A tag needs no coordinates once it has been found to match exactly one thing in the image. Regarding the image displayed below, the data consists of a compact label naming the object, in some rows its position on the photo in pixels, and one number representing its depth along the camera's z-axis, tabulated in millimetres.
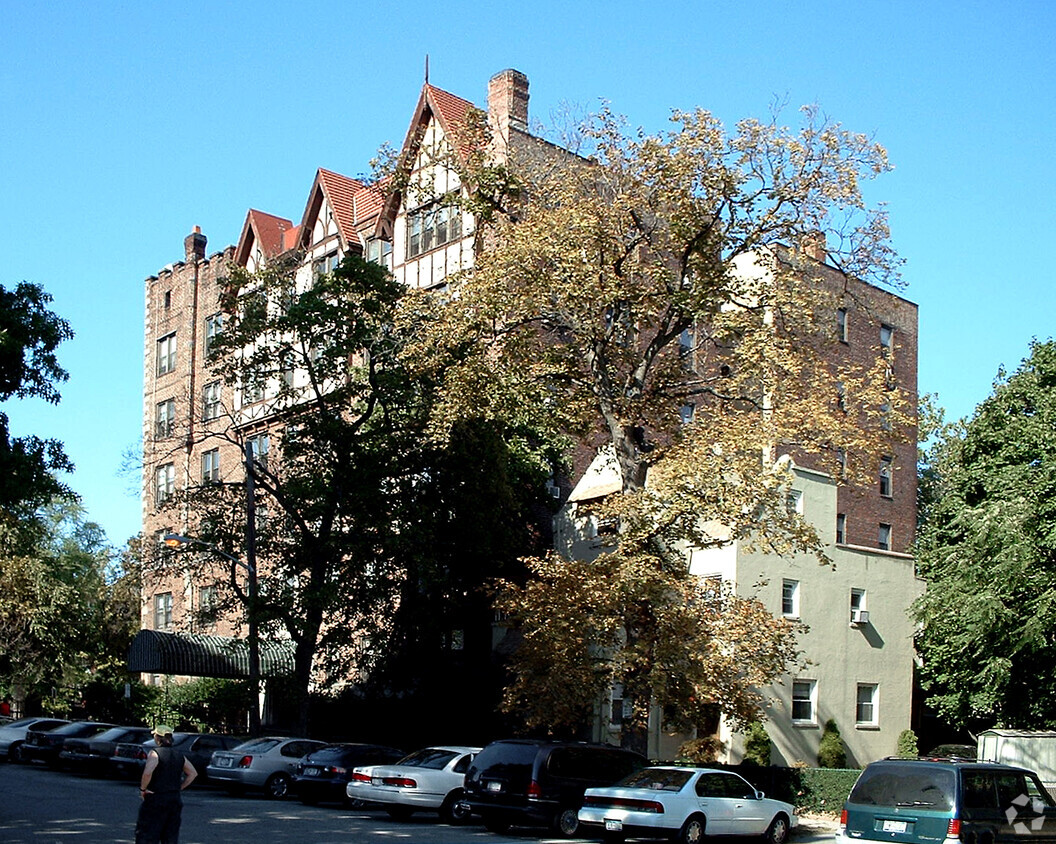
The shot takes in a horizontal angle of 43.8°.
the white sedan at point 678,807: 20453
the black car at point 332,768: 27188
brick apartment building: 35562
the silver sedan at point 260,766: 28406
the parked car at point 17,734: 38625
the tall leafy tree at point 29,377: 25266
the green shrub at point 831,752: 35094
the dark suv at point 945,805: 15633
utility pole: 34438
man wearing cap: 14242
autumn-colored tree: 24984
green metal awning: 41344
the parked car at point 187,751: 30906
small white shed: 32062
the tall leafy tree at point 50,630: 51906
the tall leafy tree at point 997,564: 33281
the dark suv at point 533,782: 22203
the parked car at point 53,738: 36094
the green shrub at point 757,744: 33094
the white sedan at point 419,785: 24562
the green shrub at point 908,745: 37312
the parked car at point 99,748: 32938
